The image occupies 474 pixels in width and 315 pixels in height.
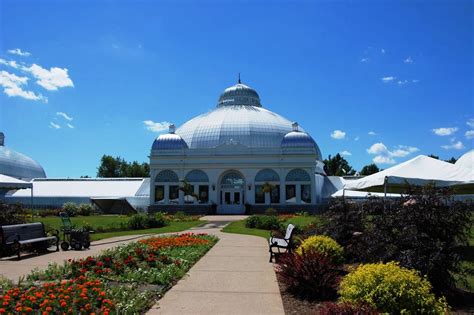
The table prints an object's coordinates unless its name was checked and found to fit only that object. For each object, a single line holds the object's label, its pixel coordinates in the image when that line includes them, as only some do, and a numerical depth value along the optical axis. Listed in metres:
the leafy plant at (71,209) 43.44
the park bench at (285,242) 12.71
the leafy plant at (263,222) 25.20
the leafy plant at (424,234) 8.09
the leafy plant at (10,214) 16.41
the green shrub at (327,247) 11.39
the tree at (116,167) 90.27
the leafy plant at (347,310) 5.71
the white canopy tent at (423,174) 14.30
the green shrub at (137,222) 25.97
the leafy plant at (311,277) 8.48
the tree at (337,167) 83.56
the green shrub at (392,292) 6.40
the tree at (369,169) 95.36
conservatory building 49.59
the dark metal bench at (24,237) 13.87
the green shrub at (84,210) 44.38
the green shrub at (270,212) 37.58
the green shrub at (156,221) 26.98
